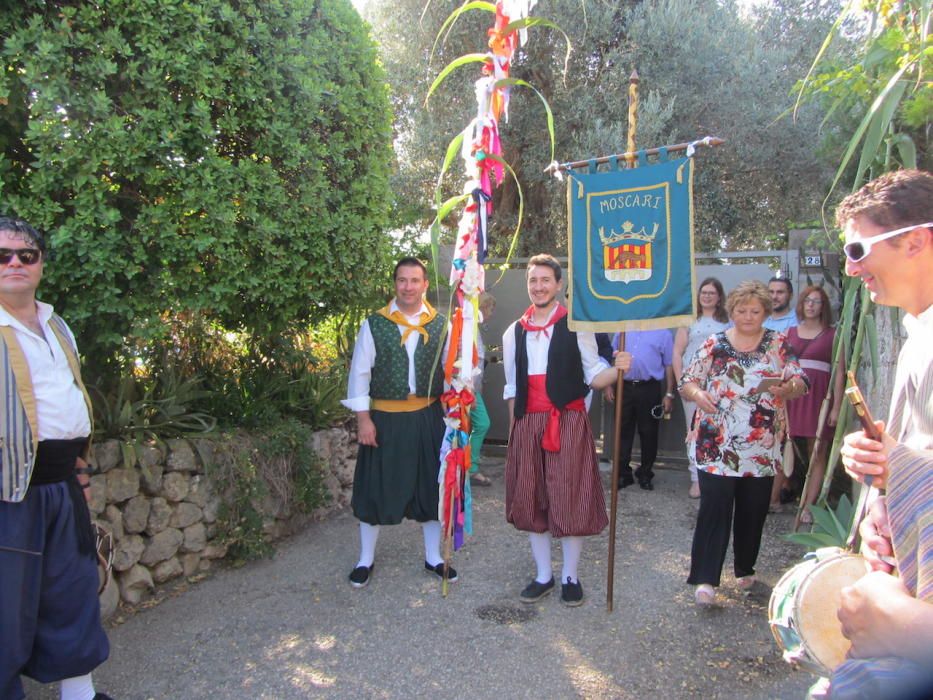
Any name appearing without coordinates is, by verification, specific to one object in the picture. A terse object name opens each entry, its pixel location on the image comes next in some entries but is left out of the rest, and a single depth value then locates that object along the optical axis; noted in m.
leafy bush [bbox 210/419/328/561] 4.31
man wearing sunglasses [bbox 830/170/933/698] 1.17
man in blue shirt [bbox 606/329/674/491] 6.07
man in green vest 4.10
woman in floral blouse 3.64
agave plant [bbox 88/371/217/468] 3.79
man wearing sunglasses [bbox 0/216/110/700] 2.51
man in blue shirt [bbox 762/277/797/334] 5.82
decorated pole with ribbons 3.59
